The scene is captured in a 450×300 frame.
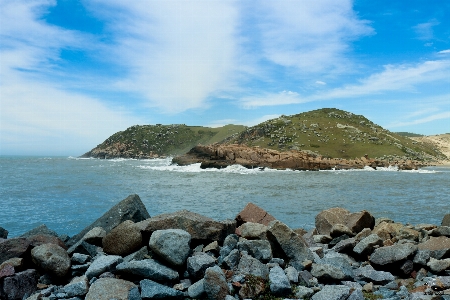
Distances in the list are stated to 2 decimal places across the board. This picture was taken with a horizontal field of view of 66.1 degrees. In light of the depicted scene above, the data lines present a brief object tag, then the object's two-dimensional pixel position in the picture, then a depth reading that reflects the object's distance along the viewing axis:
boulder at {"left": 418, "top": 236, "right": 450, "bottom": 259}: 10.23
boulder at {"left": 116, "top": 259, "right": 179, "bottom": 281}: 7.86
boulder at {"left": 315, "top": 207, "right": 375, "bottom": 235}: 14.06
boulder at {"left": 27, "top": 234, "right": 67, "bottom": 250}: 9.68
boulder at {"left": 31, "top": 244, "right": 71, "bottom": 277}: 8.54
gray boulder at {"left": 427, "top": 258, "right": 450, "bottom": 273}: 9.33
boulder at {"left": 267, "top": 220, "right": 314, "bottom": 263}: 9.45
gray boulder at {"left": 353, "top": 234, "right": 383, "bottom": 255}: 10.75
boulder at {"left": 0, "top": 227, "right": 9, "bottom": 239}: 13.51
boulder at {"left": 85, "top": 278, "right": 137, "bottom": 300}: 7.34
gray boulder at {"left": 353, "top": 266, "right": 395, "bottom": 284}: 9.07
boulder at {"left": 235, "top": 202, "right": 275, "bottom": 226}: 13.55
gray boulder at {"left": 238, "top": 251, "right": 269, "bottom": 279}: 8.11
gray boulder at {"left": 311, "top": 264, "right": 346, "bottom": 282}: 8.59
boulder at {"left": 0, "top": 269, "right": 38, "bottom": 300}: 8.00
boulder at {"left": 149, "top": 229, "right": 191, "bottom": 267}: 8.19
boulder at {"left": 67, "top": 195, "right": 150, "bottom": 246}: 11.81
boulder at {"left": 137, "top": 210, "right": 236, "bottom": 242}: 9.39
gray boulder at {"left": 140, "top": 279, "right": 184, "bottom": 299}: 7.34
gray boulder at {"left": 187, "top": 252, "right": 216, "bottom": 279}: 8.09
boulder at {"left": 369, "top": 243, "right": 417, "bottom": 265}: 9.78
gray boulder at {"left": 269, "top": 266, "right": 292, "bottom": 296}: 7.68
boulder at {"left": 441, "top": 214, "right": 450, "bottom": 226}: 14.90
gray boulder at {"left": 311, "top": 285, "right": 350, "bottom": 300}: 7.41
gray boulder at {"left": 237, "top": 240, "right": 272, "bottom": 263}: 8.99
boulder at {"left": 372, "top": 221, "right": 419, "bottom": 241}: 12.70
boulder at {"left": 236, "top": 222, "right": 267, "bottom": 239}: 10.23
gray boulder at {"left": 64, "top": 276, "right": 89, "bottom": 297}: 7.68
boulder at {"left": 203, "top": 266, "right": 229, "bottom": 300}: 7.32
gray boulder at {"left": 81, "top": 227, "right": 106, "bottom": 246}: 10.36
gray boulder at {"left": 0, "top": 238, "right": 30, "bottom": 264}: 9.09
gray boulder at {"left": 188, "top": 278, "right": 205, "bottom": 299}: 7.54
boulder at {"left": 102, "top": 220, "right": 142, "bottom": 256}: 9.18
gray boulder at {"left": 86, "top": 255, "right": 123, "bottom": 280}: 8.32
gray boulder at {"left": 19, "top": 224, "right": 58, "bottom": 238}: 12.77
